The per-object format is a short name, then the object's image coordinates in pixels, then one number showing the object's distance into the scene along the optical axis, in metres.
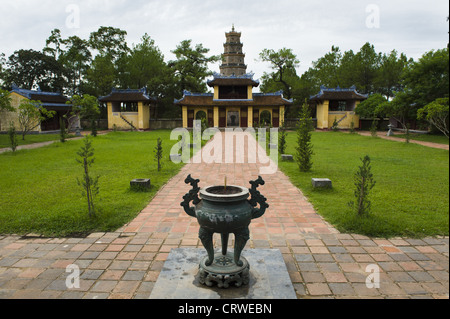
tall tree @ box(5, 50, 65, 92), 34.46
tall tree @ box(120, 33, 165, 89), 36.72
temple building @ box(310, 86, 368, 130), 33.12
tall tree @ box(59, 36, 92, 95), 37.16
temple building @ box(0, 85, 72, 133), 27.12
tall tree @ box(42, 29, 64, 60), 37.28
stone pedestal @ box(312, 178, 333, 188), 7.52
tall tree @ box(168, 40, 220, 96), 35.88
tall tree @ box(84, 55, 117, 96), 35.28
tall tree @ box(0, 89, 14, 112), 19.58
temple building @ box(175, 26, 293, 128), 32.00
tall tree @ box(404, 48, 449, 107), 19.55
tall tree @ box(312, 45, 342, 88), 38.28
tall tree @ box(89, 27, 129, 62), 38.09
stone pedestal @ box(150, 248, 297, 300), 3.06
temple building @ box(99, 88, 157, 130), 33.47
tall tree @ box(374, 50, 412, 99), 34.75
